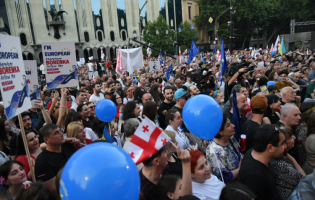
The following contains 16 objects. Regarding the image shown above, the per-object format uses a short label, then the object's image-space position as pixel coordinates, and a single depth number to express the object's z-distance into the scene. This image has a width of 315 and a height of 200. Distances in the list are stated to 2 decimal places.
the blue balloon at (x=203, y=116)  2.73
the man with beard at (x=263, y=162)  2.09
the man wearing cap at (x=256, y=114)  3.22
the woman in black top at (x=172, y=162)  2.49
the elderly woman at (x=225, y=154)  2.61
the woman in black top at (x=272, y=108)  3.98
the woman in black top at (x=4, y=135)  3.65
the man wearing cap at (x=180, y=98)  4.55
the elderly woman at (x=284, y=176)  2.27
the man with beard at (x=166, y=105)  4.95
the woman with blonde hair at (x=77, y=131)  3.31
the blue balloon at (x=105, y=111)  3.92
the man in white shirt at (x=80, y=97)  5.56
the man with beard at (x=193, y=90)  5.33
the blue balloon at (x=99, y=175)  1.29
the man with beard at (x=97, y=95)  6.49
